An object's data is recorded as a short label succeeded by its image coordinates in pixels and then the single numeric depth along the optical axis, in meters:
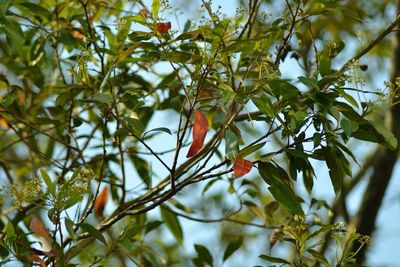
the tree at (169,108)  4.13
